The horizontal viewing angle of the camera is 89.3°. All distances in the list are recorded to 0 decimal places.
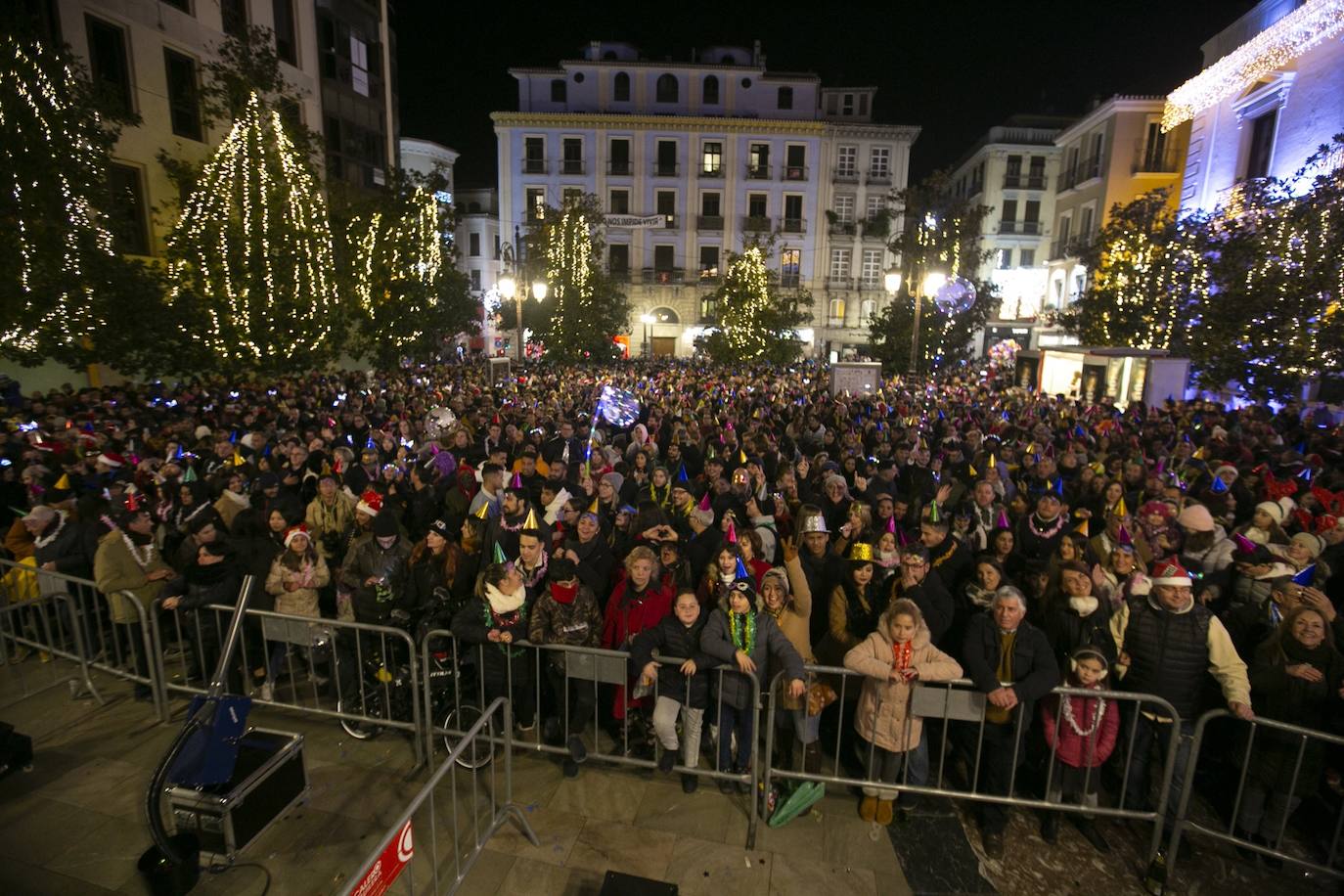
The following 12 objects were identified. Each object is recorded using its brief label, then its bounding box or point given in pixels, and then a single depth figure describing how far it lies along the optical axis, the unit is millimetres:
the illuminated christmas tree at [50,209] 12625
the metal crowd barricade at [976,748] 4055
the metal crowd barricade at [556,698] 4582
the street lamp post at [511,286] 23812
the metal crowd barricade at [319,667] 5074
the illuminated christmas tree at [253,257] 16391
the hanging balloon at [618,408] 13722
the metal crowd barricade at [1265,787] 3820
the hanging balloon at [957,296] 28562
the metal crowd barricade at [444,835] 2922
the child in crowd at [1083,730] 4137
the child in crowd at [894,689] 4176
